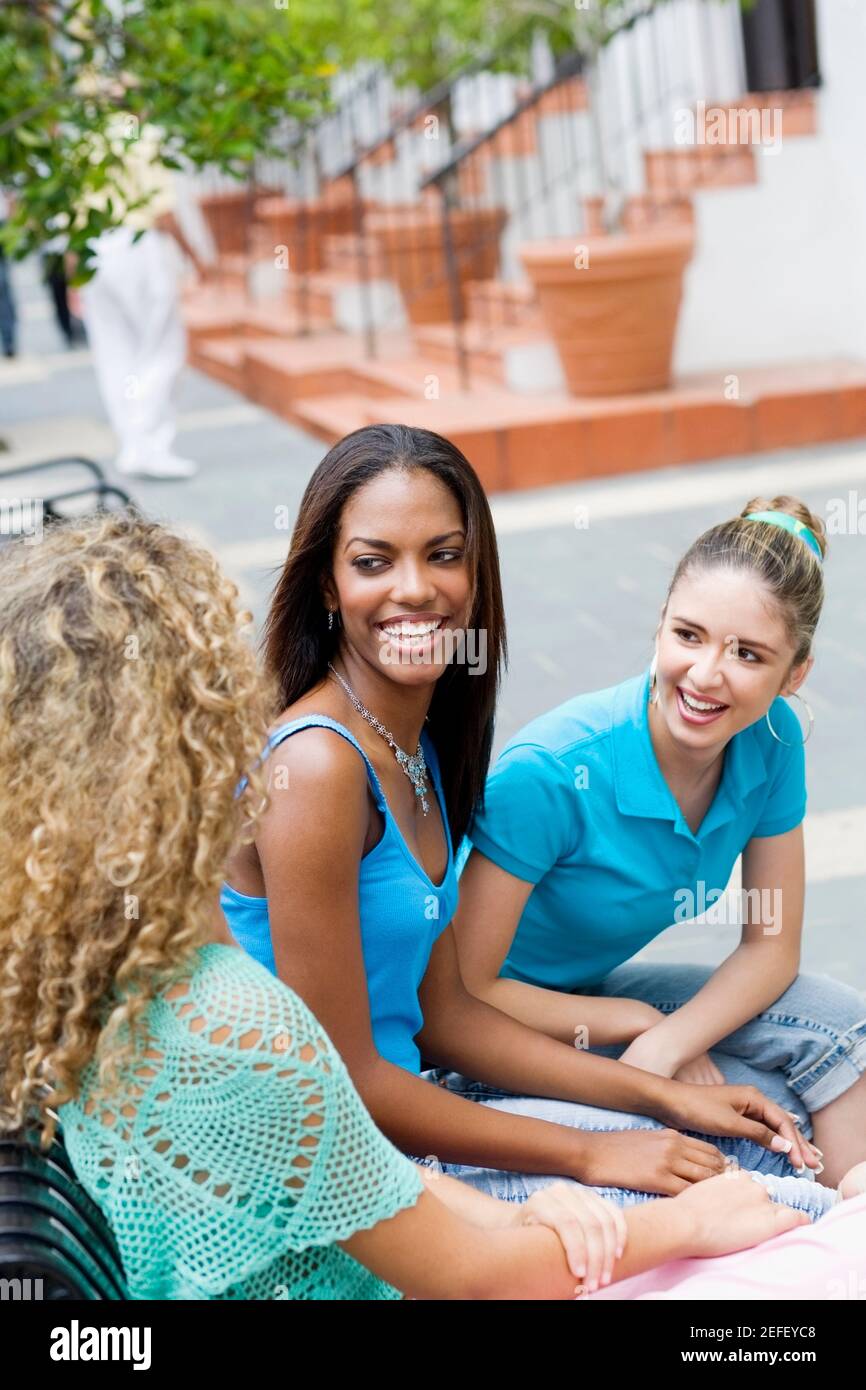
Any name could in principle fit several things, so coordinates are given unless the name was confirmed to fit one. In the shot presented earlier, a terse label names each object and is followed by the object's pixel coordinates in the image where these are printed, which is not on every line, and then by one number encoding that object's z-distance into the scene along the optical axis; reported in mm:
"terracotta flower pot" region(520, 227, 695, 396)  7949
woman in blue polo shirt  2488
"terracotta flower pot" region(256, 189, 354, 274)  13508
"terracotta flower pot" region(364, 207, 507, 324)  11281
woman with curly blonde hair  1561
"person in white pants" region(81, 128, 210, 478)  9273
